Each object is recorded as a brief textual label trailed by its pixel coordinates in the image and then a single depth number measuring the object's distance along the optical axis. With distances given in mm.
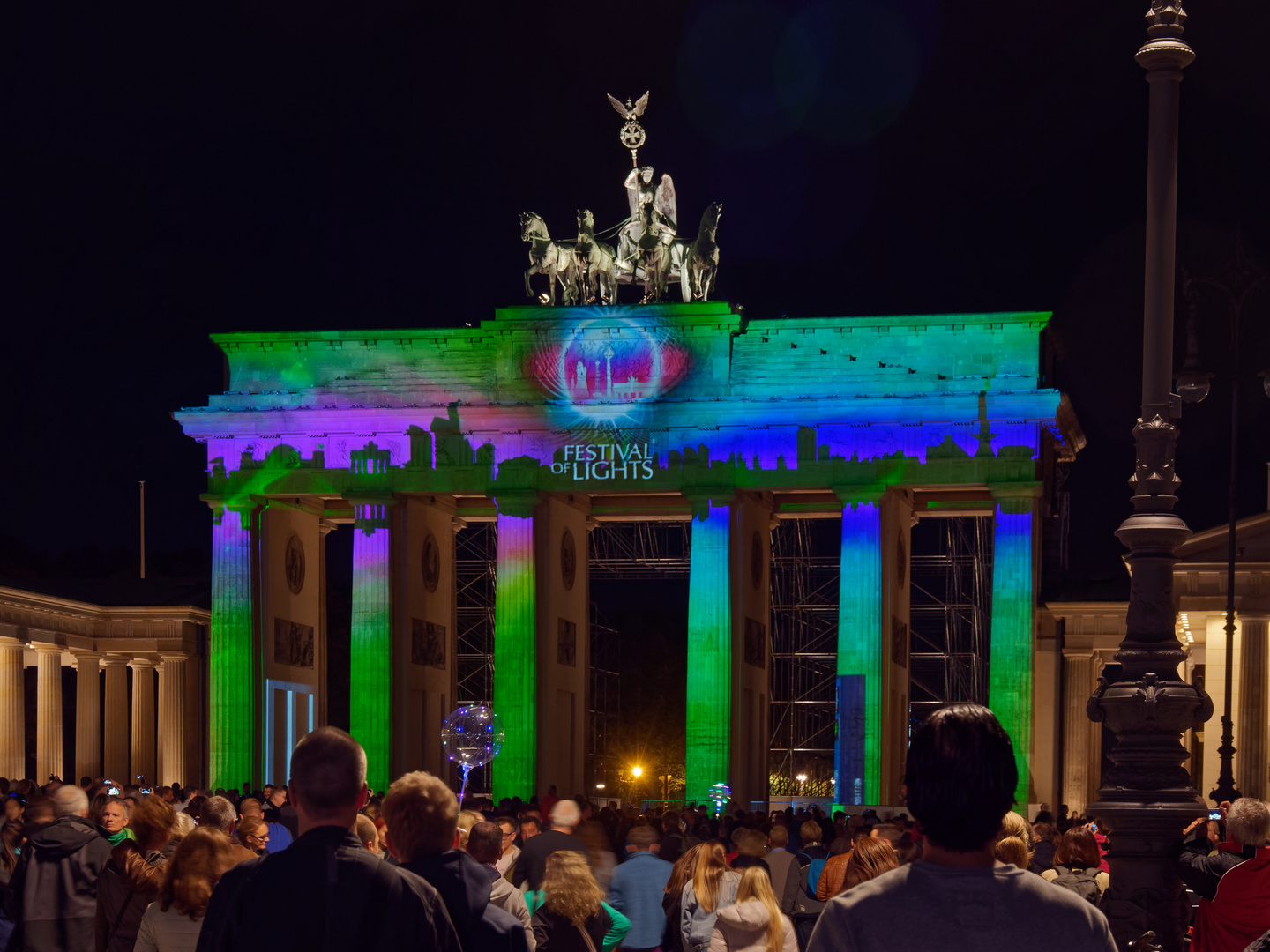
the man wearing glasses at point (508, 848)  18422
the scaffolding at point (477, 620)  76000
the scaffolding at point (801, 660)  73938
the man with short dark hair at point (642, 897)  17141
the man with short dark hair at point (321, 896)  7434
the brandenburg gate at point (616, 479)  59719
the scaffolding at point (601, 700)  79688
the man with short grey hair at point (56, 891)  13891
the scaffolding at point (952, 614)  68625
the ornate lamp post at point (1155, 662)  17016
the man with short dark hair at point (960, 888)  5715
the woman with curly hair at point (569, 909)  14016
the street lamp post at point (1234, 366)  27422
